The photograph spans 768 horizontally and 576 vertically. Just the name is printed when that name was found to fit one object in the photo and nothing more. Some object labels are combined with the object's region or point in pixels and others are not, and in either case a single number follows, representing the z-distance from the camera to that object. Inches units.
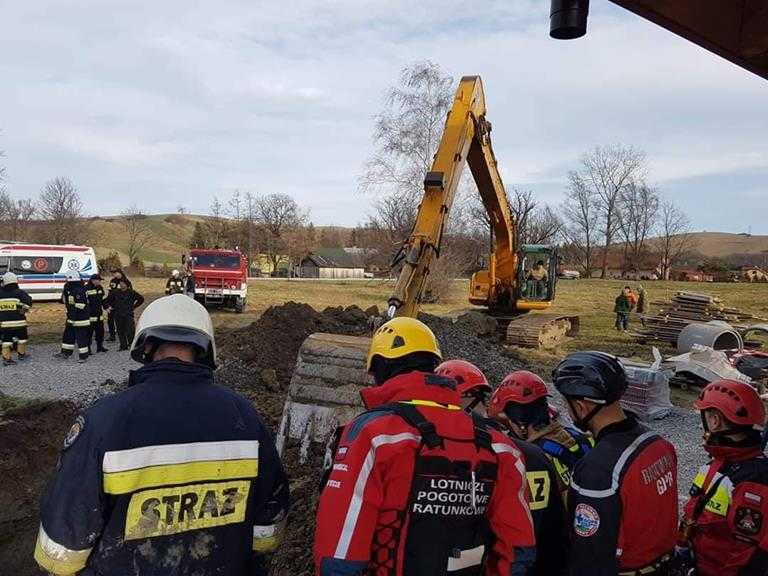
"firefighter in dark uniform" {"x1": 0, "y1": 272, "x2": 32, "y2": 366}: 453.7
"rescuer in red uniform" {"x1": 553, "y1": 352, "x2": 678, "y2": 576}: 88.1
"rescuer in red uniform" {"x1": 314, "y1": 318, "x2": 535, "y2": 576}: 73.0
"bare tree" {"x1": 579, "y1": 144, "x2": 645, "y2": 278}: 2544.3
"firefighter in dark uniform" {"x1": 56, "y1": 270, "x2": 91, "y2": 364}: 478.0
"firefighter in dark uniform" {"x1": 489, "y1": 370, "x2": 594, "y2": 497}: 112.8
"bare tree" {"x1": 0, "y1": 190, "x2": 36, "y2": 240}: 2020.4
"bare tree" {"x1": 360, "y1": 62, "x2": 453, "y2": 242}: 1187.3
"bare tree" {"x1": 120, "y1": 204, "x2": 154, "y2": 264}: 2296.8
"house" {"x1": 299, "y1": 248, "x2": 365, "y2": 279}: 2893.7
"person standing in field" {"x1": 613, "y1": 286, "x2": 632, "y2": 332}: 824.9
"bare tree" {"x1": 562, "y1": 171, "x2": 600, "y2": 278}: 2603.3
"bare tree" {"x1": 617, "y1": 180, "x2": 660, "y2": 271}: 2532.0
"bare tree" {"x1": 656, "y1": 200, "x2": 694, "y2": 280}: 2466.8
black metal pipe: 129.8
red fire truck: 811.4
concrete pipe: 549.6
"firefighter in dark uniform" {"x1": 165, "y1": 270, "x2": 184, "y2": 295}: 699.0
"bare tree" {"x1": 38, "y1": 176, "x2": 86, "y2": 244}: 1877.5
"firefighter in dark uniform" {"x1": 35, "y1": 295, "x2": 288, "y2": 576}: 75.2
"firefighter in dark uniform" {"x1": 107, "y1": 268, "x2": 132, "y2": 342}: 529.3
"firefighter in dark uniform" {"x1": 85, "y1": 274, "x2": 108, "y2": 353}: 501.7
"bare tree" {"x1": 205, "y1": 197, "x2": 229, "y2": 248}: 2469.1
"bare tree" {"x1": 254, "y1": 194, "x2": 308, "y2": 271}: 2605.8
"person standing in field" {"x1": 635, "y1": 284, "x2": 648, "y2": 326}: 999.4
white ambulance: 806.5
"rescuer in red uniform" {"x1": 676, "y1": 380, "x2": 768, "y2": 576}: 104.6
